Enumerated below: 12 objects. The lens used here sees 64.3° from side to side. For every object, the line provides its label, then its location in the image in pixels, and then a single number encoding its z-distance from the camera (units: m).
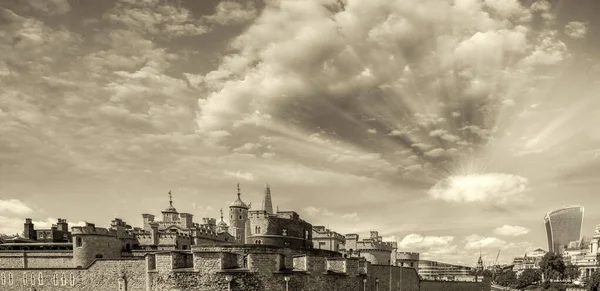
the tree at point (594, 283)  127.50
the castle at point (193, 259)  39.00
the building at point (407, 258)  103.12
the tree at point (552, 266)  160.00
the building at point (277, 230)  66.47
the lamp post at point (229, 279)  37.56
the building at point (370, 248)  90.38
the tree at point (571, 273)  165.00
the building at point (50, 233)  71.52
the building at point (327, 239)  92.79
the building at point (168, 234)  63.97
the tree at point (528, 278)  179.62
